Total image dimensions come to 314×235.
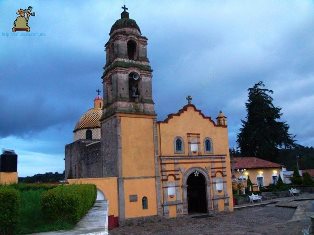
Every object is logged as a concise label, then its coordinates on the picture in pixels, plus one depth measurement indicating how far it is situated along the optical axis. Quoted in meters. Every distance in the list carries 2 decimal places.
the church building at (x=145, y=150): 18.89
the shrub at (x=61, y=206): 6.65
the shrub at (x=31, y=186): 11.17
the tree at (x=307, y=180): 32.69
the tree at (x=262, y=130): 41.64
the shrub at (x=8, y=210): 6.06
